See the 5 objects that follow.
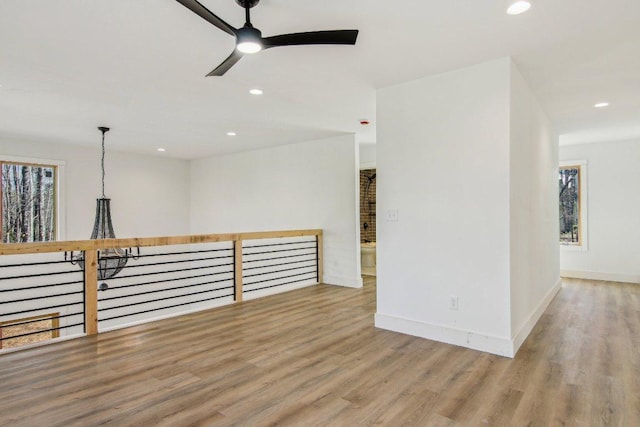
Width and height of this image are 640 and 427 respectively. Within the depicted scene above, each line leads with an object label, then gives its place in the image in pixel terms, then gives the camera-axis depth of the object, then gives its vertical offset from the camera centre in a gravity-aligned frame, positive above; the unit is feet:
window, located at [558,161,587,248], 20.45 +0.50
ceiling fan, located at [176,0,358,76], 6.59 +3.36
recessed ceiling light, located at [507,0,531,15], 6.86 +3.98
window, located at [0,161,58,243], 19.60 +0.92
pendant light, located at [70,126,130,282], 14.35 -1.36
